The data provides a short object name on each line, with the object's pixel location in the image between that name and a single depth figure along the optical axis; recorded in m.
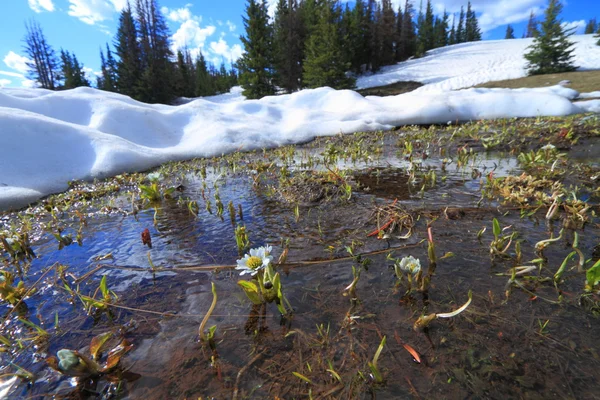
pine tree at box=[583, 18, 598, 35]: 53.22
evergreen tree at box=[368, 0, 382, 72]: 31.72
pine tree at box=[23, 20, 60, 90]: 33.34
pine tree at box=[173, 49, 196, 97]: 29.00
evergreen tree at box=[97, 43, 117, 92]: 26.86
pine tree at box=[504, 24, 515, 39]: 59.03
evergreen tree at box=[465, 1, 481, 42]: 48.75
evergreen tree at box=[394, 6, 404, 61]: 36.55
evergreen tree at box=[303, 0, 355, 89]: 19.69
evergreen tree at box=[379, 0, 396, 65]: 32.94
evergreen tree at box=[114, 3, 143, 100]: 24.06
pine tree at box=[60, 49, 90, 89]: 29.64
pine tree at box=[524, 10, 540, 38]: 52.59
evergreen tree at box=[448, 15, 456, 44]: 50.66
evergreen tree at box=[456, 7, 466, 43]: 50.16
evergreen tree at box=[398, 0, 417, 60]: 37.09
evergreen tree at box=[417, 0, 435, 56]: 39.88
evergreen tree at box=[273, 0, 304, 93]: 26.34
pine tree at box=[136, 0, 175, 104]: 23.70
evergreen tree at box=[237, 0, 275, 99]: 20.25
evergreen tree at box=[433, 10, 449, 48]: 44.72
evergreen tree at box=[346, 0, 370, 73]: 28.19
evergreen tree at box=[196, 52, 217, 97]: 33.03
